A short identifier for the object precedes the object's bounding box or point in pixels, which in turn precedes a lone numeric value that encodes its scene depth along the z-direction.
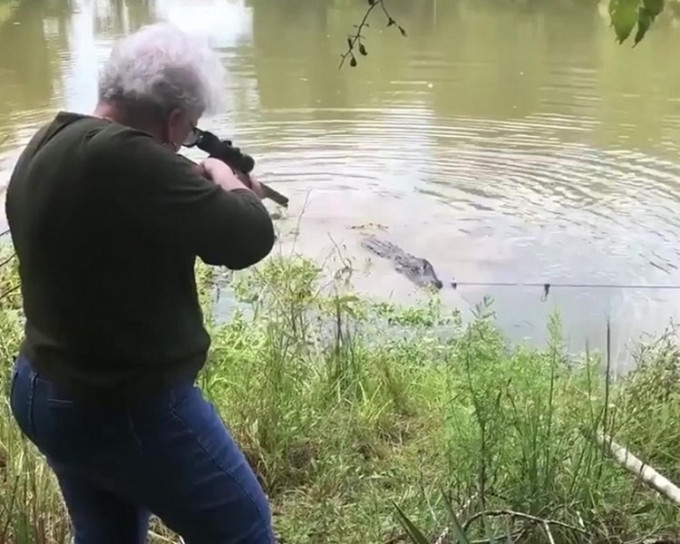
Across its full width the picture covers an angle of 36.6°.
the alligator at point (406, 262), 6.28
